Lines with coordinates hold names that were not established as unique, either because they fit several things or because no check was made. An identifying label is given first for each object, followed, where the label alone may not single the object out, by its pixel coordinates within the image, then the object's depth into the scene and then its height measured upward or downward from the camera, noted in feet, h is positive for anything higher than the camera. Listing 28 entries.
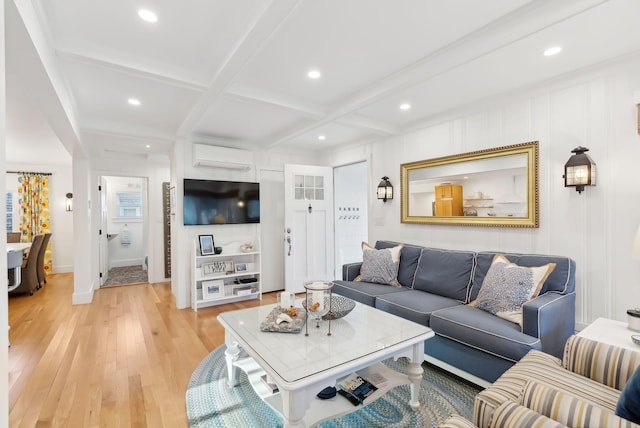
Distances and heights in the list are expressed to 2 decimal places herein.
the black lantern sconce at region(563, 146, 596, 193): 7.70 +1.01
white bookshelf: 13.65 -3.17
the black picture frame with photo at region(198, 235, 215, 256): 13.88 -1.46
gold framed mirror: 9.19 +0.78
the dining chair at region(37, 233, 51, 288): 17.47 -2.67
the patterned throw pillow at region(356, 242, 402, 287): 11.26 -2.05
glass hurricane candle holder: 6.85 -1.97
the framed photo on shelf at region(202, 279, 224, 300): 13.73 -3.45
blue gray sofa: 6.64 -2.66
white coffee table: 4.85 -2.58
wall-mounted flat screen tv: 13.88 +0.53
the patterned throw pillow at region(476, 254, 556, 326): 7.48 -1.97
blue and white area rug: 6.14 -4.18
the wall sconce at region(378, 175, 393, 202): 13.33 +0.98
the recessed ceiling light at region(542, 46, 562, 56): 6.83 +3.61
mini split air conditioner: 13.53 +2.58
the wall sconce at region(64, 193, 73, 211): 22.03 +0.82
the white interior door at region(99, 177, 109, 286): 18.75 -1.59
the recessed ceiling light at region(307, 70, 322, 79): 8.06 +3.70
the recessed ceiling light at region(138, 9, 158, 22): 5.73 +3.79
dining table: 13.93 -2.39
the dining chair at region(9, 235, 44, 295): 15.85 -3.04
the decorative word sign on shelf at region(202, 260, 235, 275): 14.10 -2.57
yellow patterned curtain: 20.72 +0.46
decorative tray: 6.48 -2.43
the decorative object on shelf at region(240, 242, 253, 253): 14.98 -1.69
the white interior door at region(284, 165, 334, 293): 15.28 -0.64
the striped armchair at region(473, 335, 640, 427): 3.54 -2.66
